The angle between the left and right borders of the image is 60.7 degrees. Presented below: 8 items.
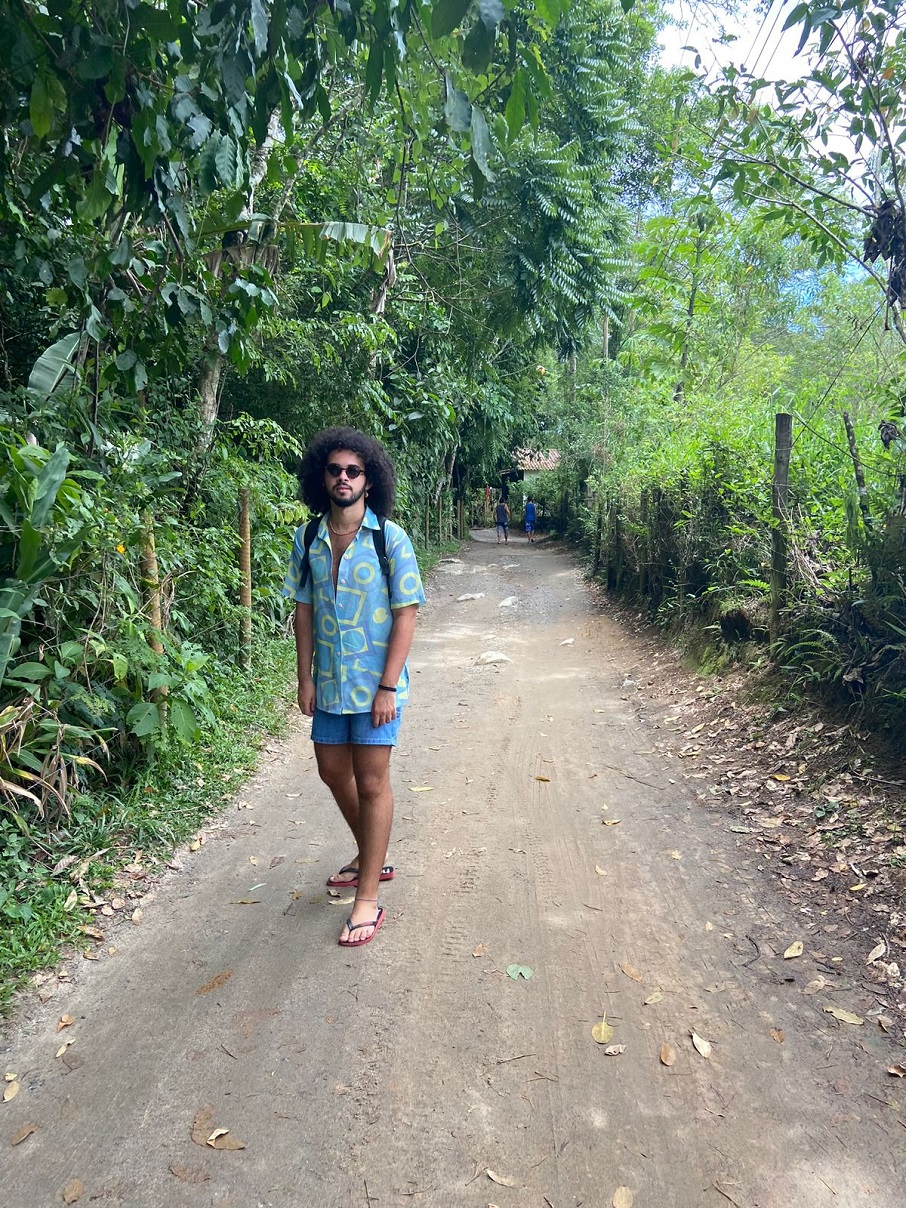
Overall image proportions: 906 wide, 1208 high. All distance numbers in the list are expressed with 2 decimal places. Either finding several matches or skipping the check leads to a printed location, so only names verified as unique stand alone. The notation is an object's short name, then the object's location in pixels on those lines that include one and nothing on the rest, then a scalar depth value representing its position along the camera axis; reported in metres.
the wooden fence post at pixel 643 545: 10.55
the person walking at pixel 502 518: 28.56
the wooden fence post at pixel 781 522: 5.77
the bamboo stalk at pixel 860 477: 4.69
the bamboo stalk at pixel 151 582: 4.66
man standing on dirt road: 3.22
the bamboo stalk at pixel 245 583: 6.75
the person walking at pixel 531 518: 29.61
